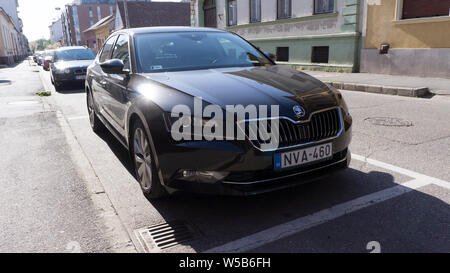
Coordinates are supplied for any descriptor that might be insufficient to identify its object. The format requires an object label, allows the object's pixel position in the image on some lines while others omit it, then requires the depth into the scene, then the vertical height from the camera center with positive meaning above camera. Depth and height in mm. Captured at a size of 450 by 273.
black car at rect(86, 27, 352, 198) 2766 -614
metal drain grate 2717 -1407
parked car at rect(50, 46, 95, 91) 12867 -501
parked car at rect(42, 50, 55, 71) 27345 -1102
